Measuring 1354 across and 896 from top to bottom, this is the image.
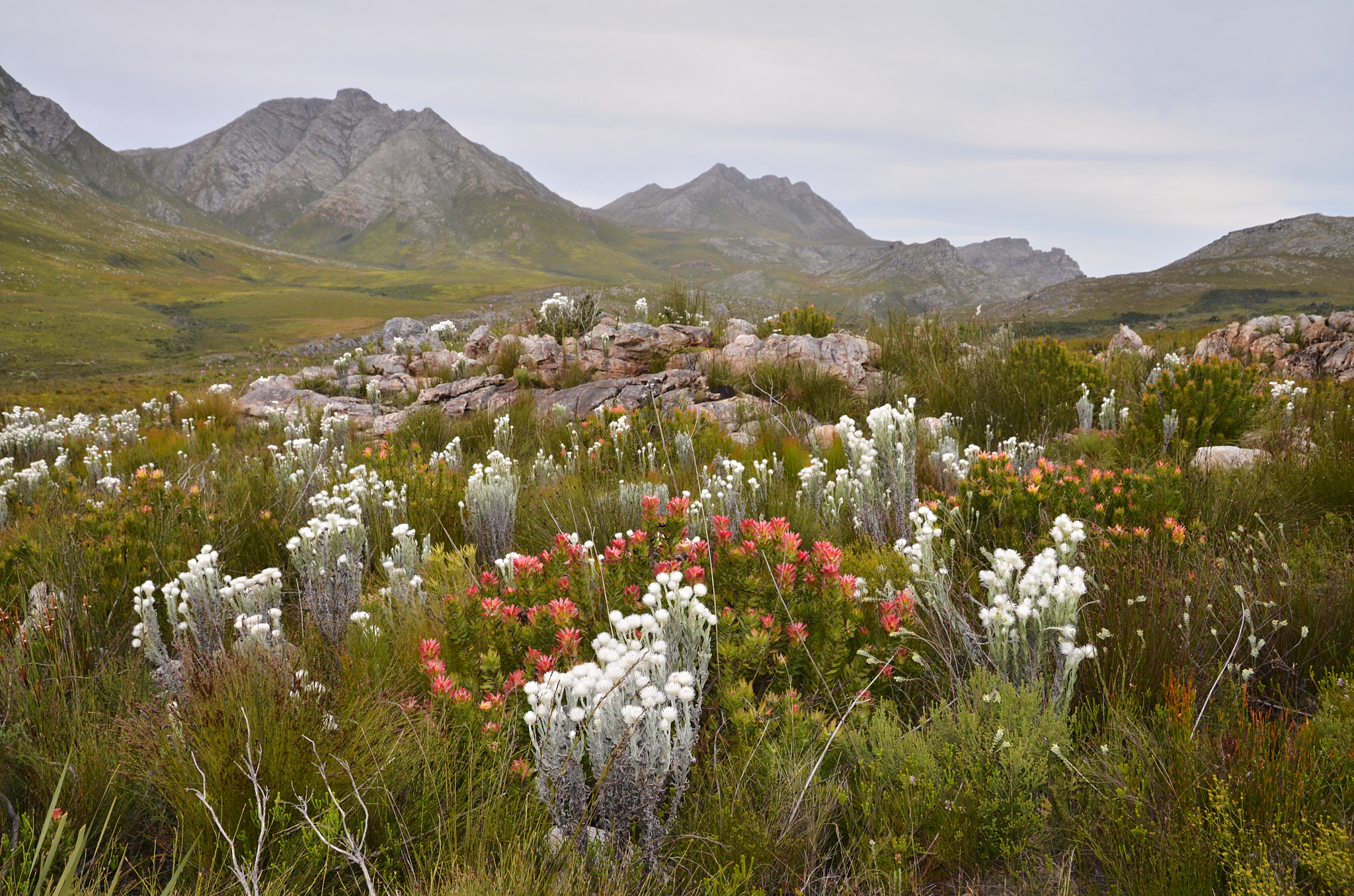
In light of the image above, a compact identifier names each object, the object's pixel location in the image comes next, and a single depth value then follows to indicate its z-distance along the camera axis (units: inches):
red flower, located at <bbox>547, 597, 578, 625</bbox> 101.6
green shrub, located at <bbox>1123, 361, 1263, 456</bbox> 242.5
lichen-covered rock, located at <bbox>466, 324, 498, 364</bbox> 513.3
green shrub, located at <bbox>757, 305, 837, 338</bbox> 477.7
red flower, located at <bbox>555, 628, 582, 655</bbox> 96.2
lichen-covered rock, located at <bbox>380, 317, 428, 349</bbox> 931.6
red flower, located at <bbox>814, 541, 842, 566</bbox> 112.7
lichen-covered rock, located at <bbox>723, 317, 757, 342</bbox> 493.0
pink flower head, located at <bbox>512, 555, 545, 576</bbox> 116.8
